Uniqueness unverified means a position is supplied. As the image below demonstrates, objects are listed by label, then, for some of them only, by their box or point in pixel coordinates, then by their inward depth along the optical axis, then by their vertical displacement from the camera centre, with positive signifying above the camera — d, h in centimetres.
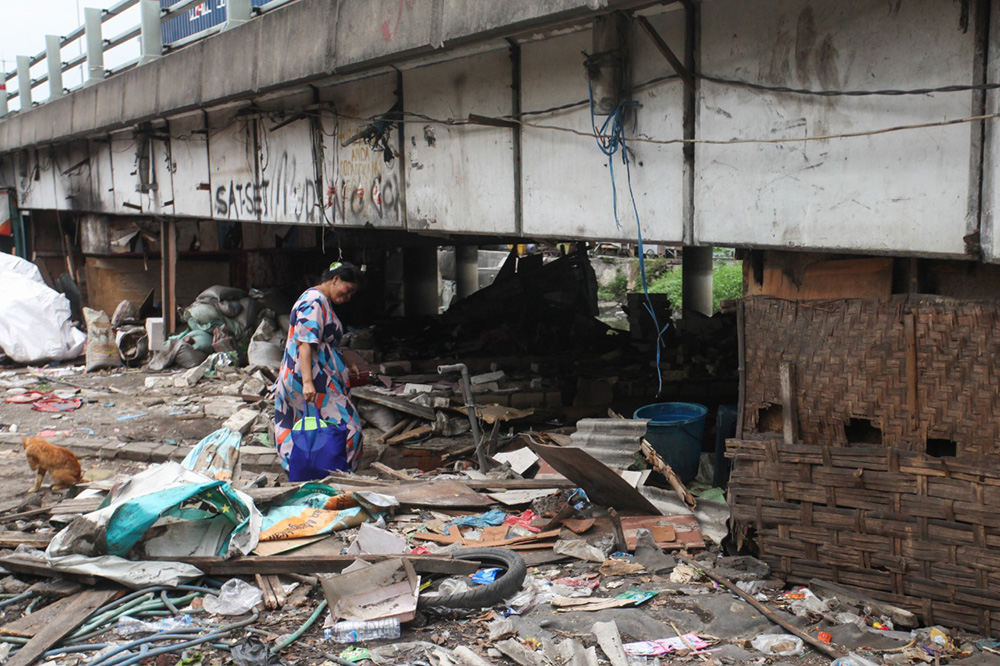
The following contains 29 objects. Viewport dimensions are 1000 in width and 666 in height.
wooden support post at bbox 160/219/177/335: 1377 -30
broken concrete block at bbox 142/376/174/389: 1204 -173
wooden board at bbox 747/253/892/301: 451 -19
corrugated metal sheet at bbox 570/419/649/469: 603 -134
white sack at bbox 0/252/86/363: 1395 -105
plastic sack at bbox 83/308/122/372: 1359 -141
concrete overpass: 401 +81
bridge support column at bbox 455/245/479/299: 2102 -50
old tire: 449 -175
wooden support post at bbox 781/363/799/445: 468 -87
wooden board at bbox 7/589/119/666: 414 -183
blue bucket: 620 -137
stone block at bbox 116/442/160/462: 852 -189
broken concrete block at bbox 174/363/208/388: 1187 -165
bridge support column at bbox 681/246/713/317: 1728 -73
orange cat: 661 -155
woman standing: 664 -83
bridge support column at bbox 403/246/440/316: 1775 -63
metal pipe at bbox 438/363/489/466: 715 -140
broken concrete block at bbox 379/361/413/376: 1064 -141
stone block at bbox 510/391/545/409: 935 -160
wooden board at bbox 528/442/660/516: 532 -144
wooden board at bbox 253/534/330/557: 509 -171
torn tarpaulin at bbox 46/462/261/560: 487 -152
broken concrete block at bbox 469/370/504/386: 983 -144
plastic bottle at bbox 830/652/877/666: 380 -180
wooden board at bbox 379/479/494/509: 595 -169
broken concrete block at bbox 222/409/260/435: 910 -175
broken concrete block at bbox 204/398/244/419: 1028 -180
